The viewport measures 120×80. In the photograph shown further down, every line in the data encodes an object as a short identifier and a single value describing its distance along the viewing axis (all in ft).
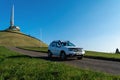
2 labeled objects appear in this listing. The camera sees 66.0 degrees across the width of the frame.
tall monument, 207.60
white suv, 29.15
